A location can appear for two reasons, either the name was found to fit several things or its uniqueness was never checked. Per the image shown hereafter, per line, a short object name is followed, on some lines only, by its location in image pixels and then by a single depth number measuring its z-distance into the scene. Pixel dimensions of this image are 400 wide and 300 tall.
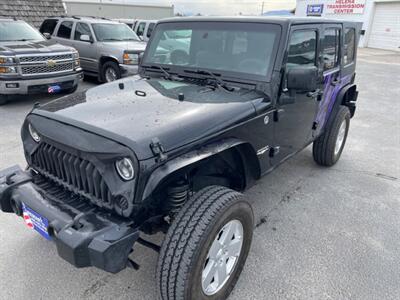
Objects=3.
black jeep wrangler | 1.90
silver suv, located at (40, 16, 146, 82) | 8.30
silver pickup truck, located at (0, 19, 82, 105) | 6.42
